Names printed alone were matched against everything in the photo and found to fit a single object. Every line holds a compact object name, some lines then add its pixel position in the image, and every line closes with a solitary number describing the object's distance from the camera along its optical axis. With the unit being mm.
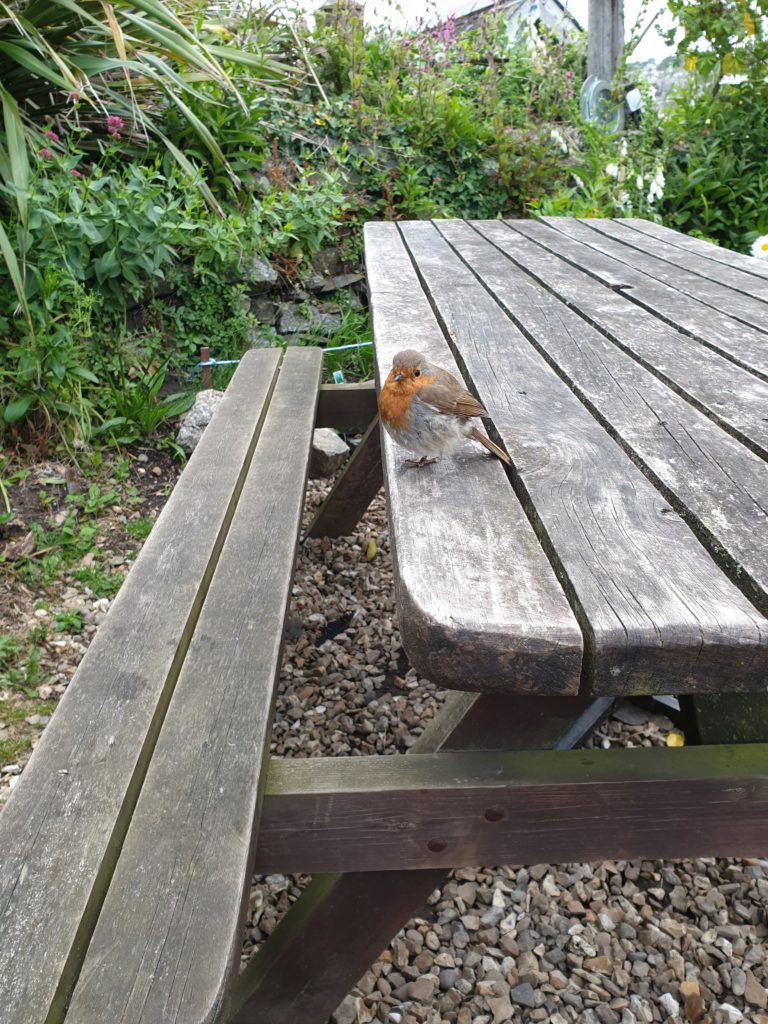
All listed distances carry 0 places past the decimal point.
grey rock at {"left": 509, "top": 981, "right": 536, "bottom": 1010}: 1822
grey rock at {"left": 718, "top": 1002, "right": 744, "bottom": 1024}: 1767
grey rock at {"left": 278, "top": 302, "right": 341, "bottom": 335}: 5094
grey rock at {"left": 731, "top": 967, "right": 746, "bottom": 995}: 1850
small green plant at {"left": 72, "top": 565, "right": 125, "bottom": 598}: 3199
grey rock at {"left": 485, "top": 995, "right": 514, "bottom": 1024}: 1777
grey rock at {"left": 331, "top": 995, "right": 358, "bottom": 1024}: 1761
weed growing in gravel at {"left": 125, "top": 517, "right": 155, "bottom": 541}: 3559
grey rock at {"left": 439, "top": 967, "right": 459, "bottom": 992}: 1863
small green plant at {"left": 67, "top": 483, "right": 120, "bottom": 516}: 3631
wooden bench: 881
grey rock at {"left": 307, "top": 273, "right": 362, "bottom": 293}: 5273
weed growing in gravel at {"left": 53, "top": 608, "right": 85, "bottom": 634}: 2982
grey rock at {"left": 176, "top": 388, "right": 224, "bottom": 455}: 4043
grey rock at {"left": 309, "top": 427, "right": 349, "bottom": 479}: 3938
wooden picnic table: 871
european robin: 1368
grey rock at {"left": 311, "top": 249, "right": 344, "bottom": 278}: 5332
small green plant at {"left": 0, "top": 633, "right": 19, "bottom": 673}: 2797
